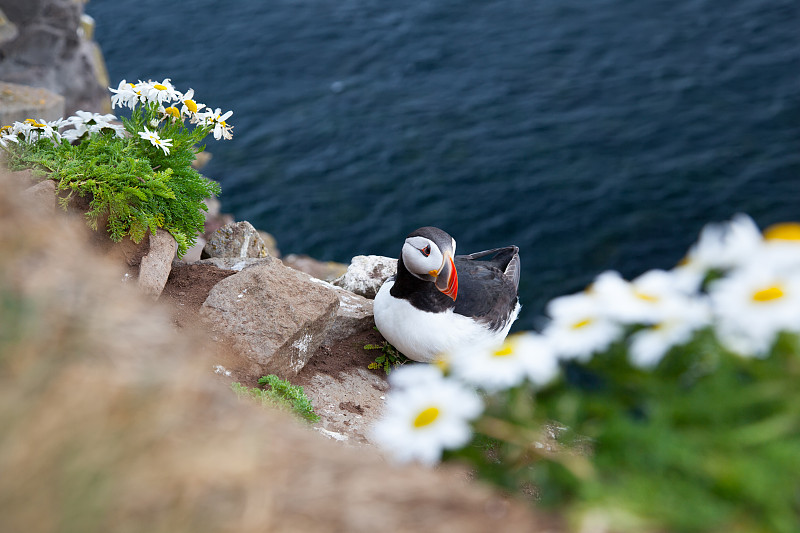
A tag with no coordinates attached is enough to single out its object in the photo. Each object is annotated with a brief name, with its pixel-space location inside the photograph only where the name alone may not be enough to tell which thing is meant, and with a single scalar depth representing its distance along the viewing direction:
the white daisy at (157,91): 5.44
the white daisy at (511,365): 1.85
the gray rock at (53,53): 12.64
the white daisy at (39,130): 5.54
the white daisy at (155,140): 5.31
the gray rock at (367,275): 7.27
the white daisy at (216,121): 5.77
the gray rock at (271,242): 11.24
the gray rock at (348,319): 6.26
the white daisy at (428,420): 1.76
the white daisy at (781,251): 1.74
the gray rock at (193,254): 6.70
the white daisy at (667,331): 1.77
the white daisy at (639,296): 1.83
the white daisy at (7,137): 5.52
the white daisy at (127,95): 5.42
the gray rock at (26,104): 10.32
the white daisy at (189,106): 5.55
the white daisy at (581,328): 1.86
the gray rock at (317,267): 10.13
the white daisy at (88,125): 5.60
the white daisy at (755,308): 1.63
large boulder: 5.22
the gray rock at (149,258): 5.26
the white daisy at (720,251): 1.86
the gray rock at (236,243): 6.93
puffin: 5.50
